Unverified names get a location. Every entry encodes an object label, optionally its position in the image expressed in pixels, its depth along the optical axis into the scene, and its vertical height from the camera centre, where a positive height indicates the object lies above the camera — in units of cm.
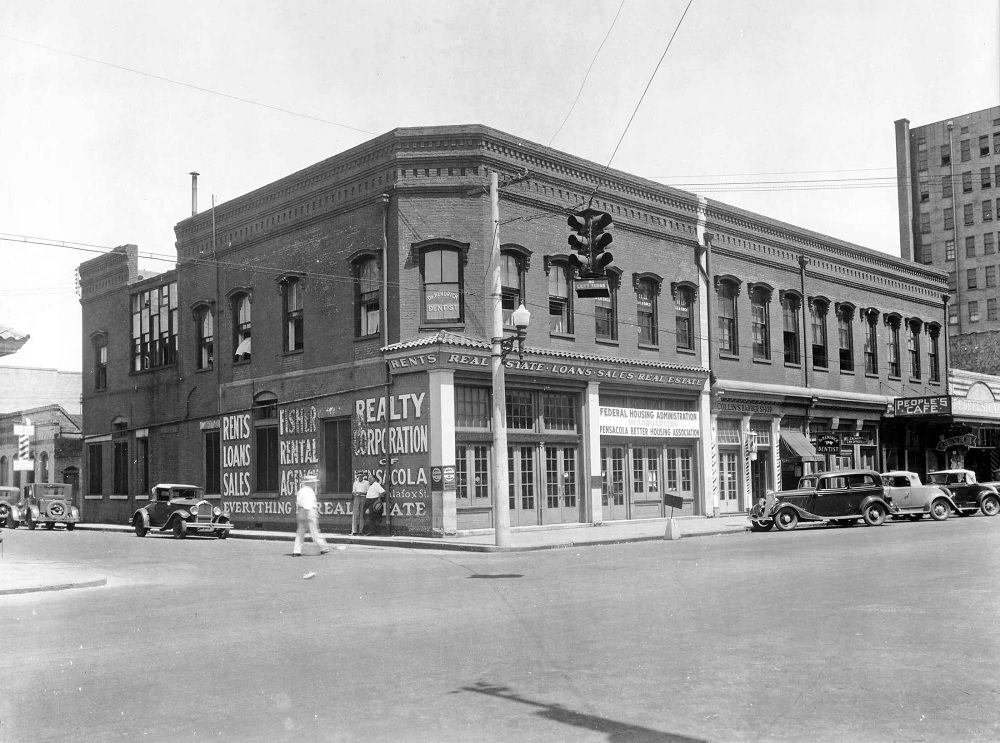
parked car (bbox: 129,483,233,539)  2786 -204
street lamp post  2142 +81
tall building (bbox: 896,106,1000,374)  7681 +1824
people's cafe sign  3897 +88
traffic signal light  1639 +321
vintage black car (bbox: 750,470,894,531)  2626 -197
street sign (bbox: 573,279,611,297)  1656 +249
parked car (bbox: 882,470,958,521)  2977 -217
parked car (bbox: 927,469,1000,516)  3250 -218
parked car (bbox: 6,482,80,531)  3638 -230
